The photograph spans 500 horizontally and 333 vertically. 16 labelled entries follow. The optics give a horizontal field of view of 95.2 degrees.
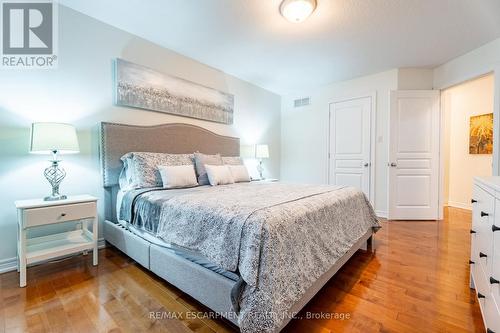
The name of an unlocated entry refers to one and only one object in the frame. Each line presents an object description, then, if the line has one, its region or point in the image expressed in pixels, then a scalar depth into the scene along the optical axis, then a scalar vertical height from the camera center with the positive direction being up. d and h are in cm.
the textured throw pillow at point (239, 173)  300 -15
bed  112 -49
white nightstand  174 -51
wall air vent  473 +128
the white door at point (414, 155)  364 +13
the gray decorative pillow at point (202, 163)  273 -2
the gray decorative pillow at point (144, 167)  231 -6
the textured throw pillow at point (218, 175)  265 -15
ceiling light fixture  205 +143
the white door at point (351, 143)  403 +36
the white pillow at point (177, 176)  234 -15
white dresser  109 -49
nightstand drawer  175 -43
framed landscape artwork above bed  262 +90
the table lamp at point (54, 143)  184 +14
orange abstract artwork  407 +54
